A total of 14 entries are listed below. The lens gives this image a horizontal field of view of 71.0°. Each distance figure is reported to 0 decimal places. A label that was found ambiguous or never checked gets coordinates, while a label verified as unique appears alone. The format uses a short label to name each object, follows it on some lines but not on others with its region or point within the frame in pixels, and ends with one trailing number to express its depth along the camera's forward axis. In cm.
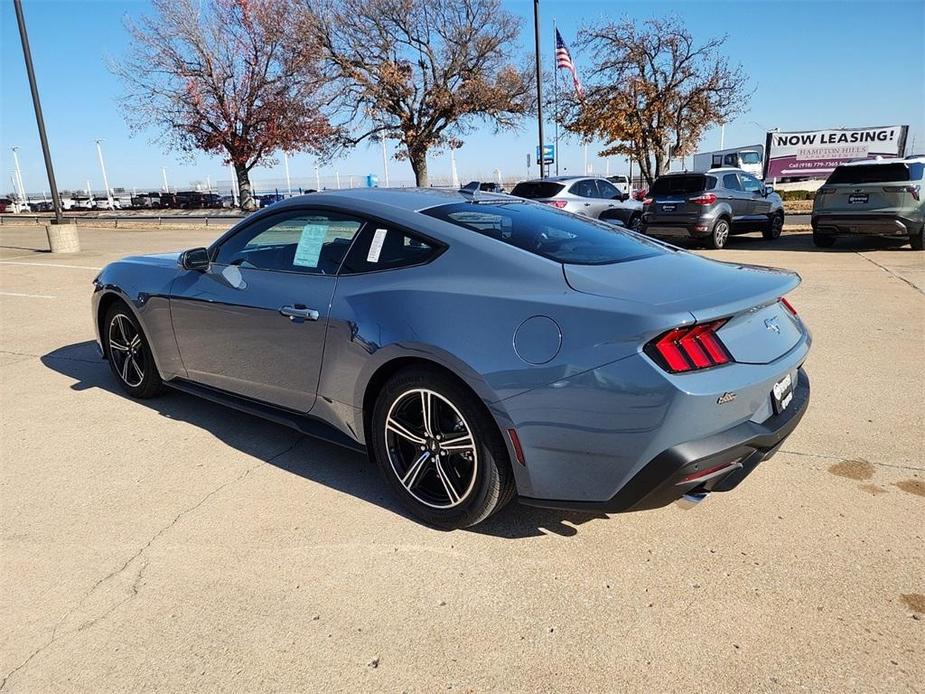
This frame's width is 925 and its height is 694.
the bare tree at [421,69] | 2948
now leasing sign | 3212
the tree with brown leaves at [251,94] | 3175
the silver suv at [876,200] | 1138
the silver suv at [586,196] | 1354
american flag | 2366
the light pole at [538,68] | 2020
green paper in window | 338
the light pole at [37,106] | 1509
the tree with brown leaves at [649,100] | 2431
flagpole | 2764
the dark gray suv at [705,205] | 1322
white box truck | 4185
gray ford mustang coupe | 231
